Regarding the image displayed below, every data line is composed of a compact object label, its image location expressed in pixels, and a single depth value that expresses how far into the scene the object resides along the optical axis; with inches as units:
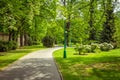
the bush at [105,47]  705.5
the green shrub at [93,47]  651.9
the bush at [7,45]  641.2
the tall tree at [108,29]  943.7
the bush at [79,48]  578.2
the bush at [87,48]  598.1
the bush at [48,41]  995.0
